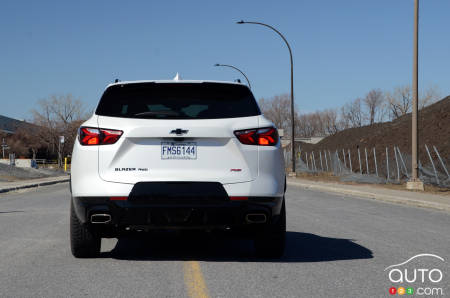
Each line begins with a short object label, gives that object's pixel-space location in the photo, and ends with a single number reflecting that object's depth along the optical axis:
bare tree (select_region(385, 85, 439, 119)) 92.75
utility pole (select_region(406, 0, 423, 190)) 21.68
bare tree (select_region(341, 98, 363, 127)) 118.19
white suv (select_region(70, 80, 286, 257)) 5.93
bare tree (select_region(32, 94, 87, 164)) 81.19
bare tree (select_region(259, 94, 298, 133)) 115.94
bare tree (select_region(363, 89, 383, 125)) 110.94
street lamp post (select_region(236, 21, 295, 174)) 34.15
